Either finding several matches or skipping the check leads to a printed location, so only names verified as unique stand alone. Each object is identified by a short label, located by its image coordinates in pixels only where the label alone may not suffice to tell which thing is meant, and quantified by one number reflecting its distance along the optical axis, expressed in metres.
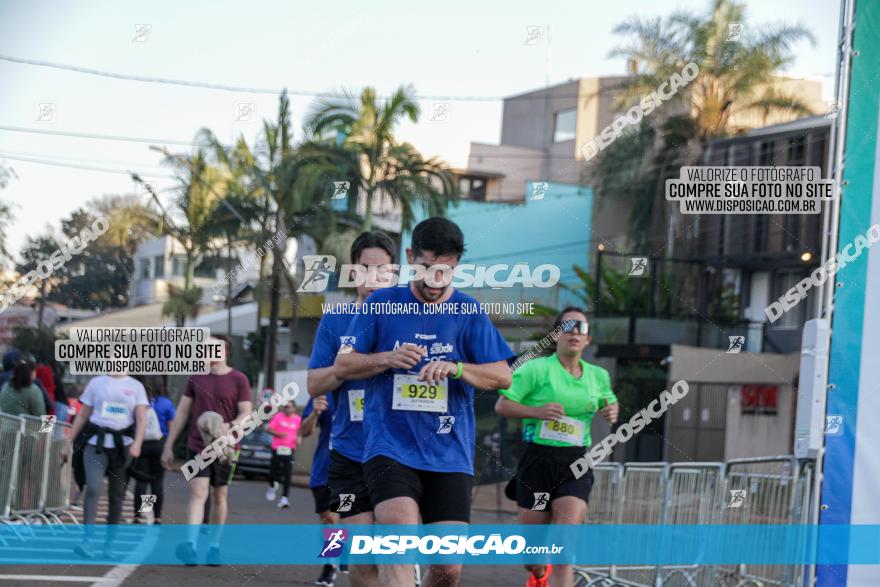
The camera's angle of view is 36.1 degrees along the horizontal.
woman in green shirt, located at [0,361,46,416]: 12.46
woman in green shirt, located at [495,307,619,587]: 7.81
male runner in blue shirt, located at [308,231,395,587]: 6.32
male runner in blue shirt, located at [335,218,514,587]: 5.64
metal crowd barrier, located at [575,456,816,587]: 8.27
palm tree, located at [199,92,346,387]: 19.09
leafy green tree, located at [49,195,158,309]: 12.61
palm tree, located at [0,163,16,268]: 12.62
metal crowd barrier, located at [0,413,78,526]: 11.82
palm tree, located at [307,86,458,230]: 19.61
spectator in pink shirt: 18.22
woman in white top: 10.42
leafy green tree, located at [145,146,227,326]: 14.77
